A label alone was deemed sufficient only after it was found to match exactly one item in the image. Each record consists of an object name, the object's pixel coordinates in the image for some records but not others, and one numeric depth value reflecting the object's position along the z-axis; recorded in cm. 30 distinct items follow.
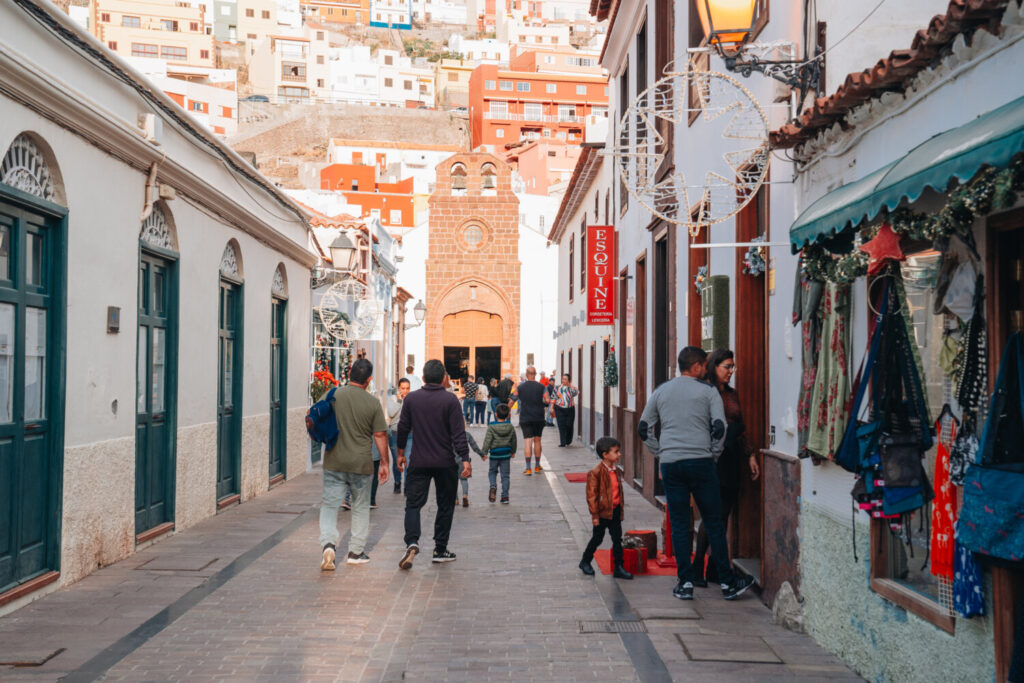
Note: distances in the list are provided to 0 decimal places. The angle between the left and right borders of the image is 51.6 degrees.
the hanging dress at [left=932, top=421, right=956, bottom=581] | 473
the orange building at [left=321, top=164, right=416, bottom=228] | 5831
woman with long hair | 815
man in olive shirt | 902
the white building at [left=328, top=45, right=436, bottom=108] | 10100
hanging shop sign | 1900
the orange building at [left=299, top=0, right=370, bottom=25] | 12419
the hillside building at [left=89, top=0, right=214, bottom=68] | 9506
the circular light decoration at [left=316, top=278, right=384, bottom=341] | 1961
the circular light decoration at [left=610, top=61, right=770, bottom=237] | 720
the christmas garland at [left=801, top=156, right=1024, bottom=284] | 379
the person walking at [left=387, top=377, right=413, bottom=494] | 1437
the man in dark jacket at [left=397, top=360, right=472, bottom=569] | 926
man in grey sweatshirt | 768
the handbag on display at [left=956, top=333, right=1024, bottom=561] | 407
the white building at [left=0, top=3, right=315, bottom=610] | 720
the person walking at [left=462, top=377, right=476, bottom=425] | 3303
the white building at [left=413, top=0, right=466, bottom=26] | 13512
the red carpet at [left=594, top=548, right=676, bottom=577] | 876
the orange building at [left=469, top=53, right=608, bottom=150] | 8350
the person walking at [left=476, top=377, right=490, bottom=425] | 3509
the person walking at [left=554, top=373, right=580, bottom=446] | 2412
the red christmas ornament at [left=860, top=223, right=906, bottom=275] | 504
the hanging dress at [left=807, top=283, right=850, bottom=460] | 591
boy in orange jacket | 845
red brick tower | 4366
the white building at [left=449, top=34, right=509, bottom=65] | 11489
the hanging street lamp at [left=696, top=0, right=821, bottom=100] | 670
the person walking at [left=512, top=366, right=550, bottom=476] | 1788
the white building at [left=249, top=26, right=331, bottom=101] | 9981
